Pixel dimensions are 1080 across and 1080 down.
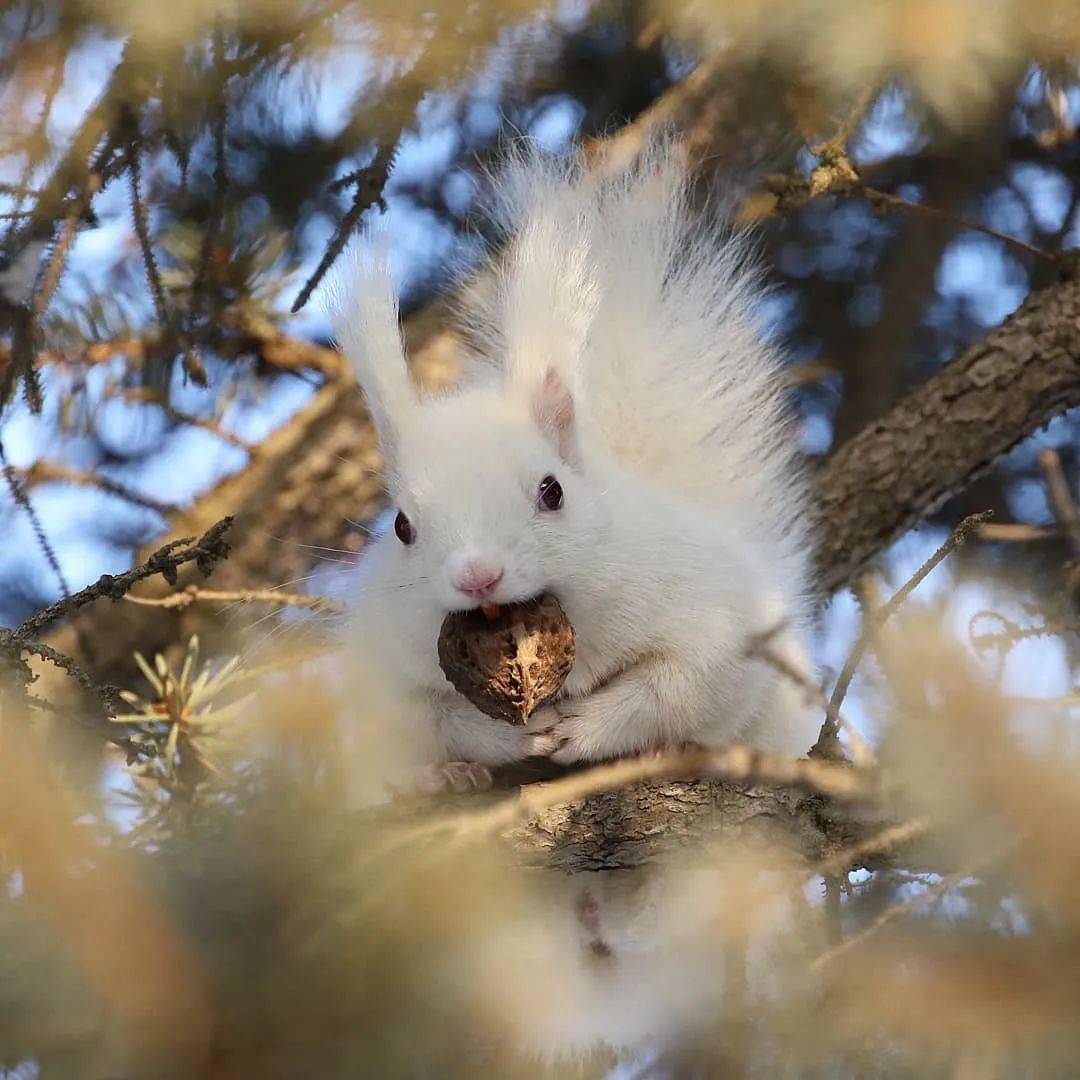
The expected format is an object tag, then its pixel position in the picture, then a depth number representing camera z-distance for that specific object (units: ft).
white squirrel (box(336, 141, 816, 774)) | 13.73
